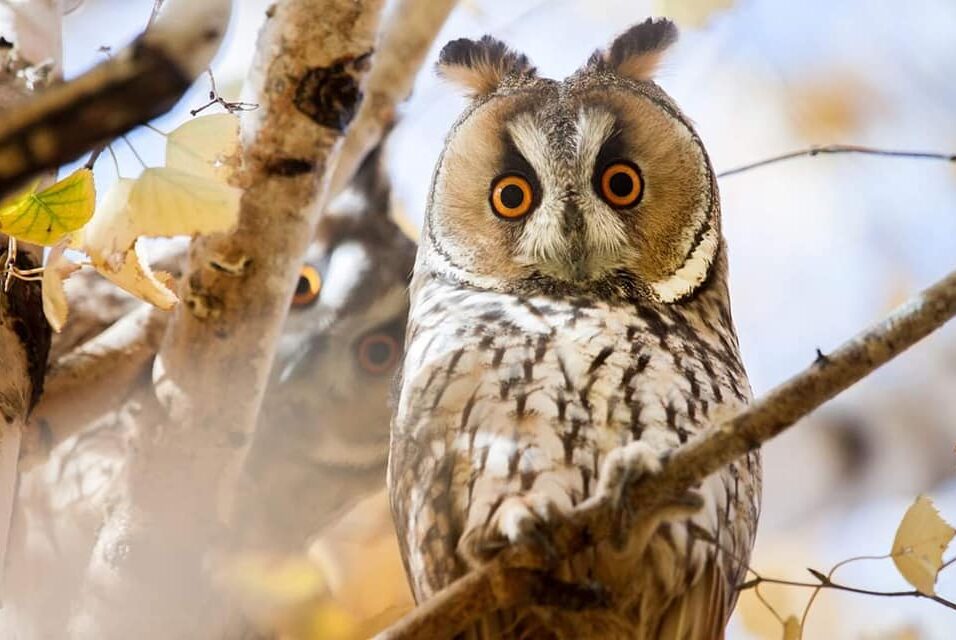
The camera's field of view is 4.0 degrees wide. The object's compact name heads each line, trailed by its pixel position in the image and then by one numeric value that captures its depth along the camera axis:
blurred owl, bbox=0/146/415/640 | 4.73
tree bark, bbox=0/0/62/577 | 4.58
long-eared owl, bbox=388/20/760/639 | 4.58
